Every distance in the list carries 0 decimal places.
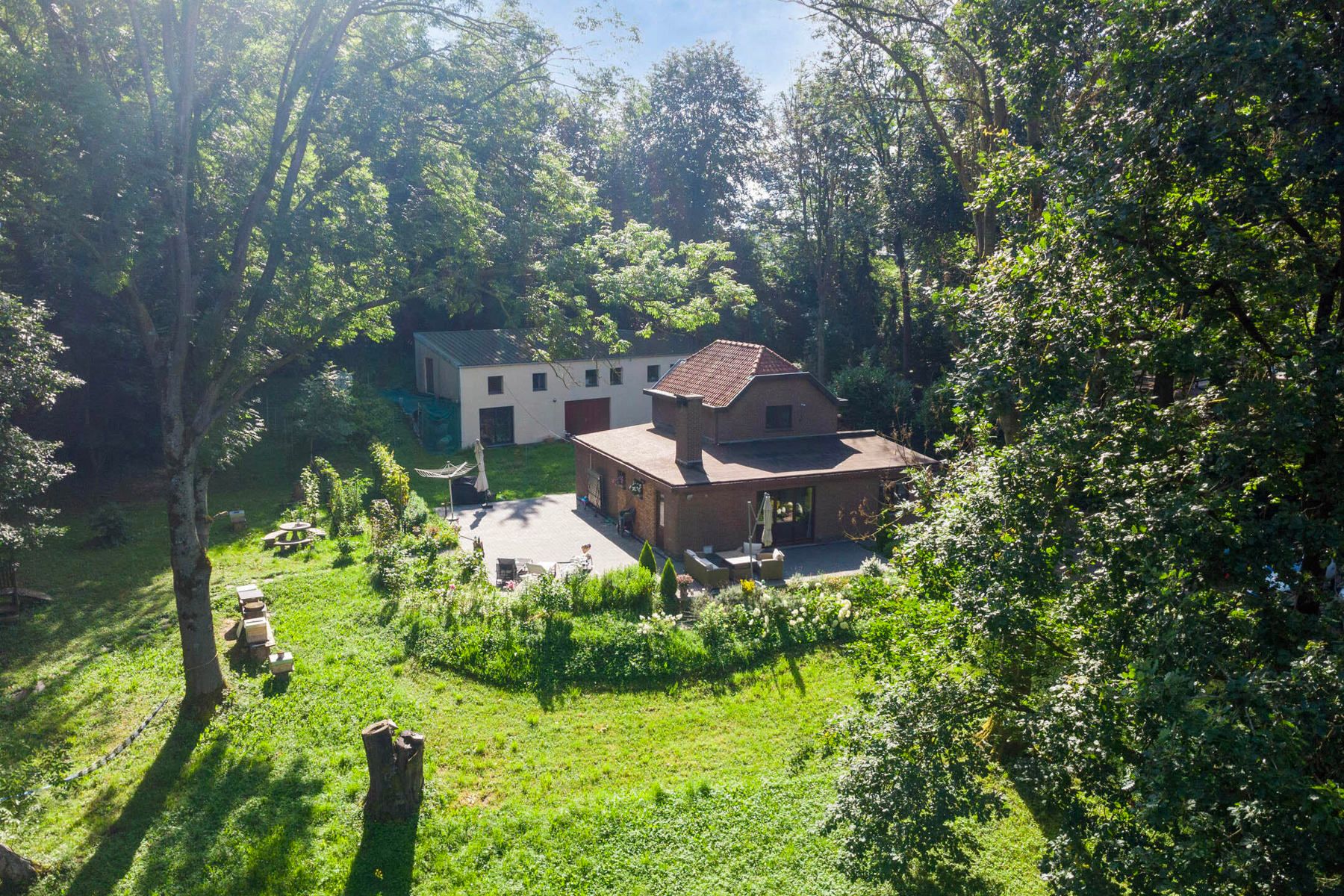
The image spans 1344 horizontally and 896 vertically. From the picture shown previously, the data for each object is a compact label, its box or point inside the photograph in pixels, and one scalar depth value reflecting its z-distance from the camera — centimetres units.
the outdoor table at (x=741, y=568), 1953
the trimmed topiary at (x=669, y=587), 1705
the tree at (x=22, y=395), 1429
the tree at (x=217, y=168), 1141
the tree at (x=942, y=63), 1399
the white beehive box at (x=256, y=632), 1426
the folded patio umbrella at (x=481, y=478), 2769
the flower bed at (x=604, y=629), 1442
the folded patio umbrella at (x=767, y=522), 2080
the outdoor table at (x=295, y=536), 2130
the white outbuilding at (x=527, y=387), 3606
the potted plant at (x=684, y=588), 1712
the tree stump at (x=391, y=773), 996
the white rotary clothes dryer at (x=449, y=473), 2533
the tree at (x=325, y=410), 3108
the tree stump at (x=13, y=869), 861
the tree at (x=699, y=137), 5016
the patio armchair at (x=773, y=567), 1930
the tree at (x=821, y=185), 4022
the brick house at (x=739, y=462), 2209
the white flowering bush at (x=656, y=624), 1523
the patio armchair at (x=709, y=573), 1919
